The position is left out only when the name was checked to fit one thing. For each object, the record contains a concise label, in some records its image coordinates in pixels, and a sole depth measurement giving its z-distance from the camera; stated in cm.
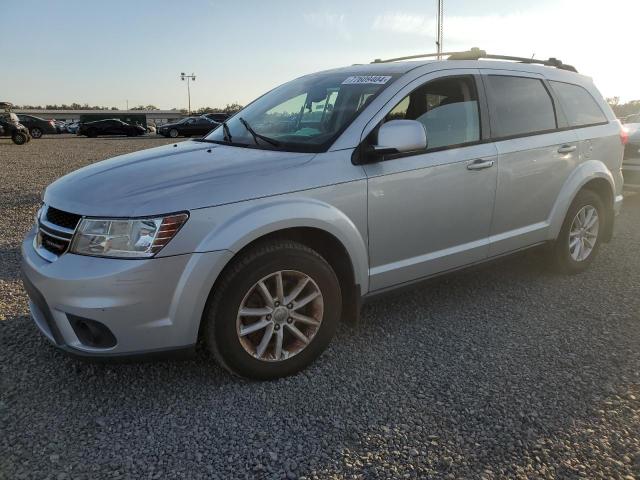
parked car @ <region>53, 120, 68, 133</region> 4604
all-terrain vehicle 2348
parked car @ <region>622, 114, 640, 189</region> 792
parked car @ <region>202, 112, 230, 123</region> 3473
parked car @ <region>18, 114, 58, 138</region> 3159
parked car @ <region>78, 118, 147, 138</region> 3592
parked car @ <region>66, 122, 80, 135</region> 4589
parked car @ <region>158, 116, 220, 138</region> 3438
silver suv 250
